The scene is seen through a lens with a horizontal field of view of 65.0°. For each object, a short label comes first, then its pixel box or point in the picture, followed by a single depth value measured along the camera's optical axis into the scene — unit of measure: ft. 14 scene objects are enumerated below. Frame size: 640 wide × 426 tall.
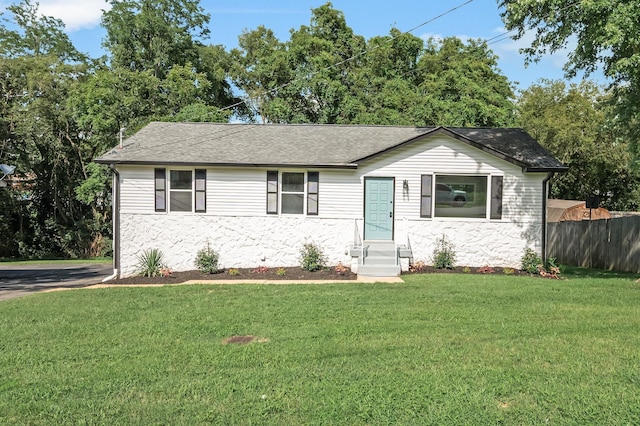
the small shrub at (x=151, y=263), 47.34
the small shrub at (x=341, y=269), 45.55
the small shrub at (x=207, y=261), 47.34
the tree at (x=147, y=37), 93.35
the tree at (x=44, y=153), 85.20
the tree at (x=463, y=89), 85.40
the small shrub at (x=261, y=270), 46.78
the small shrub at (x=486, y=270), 45.70
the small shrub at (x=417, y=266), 46.09
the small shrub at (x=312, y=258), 46.83
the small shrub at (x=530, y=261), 45.69
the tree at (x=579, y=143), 95.04
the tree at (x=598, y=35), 32.63
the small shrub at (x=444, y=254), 47.01
